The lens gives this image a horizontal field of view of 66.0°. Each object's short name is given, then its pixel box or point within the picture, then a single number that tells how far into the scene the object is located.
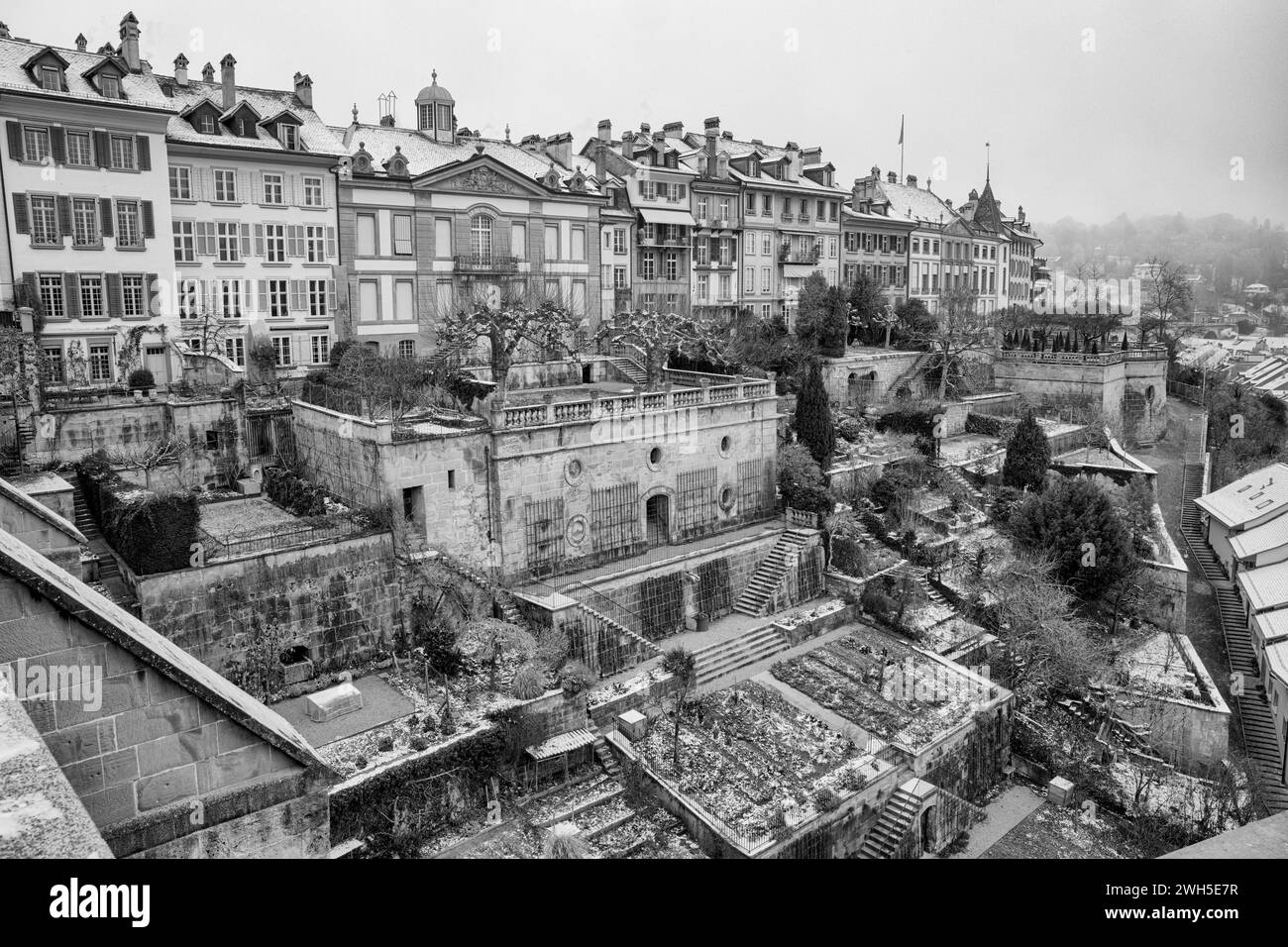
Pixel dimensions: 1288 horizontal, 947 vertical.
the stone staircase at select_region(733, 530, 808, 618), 28.94
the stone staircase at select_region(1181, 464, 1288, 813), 25.45
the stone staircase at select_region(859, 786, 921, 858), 20.59
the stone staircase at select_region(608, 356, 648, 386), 37.24
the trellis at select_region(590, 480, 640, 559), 28.23
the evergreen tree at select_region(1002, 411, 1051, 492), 38.44
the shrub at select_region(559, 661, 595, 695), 21.28
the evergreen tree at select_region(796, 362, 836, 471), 34.50
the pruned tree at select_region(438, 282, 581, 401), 29.92
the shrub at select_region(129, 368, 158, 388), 29.11
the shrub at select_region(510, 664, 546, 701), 20.70
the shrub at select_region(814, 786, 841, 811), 19.88
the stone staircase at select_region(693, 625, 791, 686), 25.02
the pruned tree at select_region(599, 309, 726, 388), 33.06
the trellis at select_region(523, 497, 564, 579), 26.66
